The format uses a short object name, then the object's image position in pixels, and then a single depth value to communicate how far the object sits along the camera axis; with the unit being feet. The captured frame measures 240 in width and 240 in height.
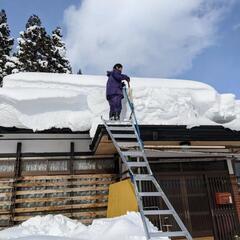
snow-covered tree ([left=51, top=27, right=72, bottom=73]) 81.51
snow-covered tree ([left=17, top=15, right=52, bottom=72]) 77.66
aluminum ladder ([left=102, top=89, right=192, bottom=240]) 15.61
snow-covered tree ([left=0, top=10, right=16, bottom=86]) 78.28
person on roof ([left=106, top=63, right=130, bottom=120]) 28.45
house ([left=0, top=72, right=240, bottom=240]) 28.40
